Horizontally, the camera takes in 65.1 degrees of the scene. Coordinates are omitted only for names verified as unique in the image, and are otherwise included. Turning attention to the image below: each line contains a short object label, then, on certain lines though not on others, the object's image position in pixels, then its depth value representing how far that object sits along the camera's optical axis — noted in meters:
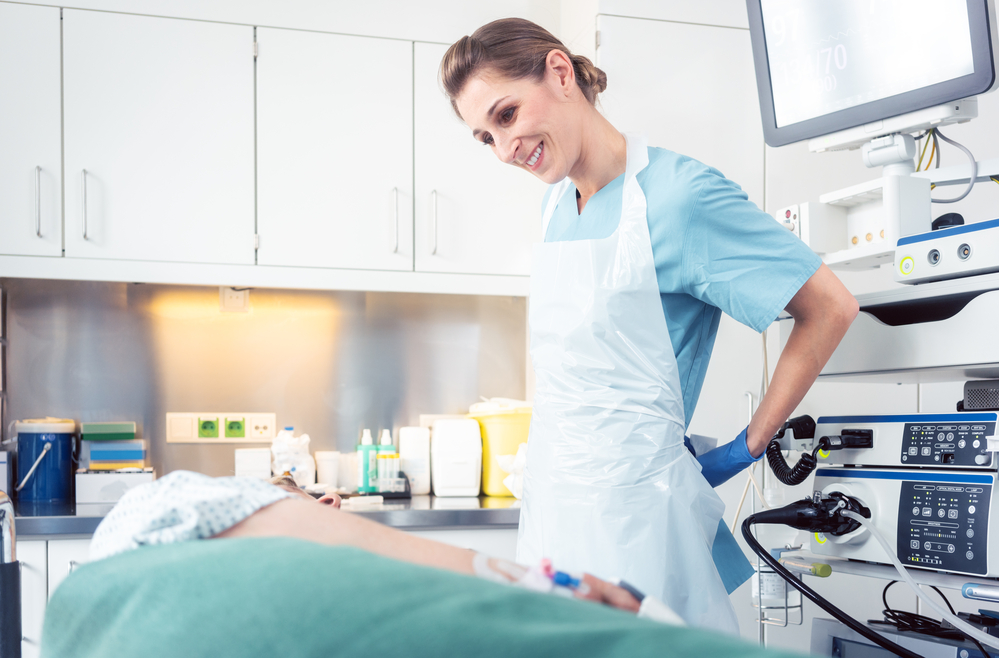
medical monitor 1.19
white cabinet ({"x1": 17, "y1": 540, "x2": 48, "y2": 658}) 1.66
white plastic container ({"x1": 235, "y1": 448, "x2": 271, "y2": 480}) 2.21
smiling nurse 1.06
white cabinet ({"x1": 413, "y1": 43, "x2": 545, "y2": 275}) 2.17
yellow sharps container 2.20
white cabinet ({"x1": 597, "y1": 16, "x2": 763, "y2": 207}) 2.06
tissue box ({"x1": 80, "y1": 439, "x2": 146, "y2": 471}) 2.11
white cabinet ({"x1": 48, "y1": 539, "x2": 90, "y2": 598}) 1.71
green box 2.15
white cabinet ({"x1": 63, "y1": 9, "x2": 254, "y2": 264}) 1.99
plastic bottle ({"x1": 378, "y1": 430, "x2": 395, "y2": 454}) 2.23
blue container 2.05
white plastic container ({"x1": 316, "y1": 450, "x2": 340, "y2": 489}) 2.28
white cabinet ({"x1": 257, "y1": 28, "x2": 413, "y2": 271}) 2.08
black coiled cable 1.20
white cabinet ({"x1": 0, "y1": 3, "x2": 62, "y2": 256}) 1.95
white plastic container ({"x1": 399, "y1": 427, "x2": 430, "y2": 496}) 2.27
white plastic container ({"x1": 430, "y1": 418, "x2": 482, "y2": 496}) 2.21
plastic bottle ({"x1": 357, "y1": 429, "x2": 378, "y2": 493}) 2.22
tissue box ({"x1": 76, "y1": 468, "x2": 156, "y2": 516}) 2.03
